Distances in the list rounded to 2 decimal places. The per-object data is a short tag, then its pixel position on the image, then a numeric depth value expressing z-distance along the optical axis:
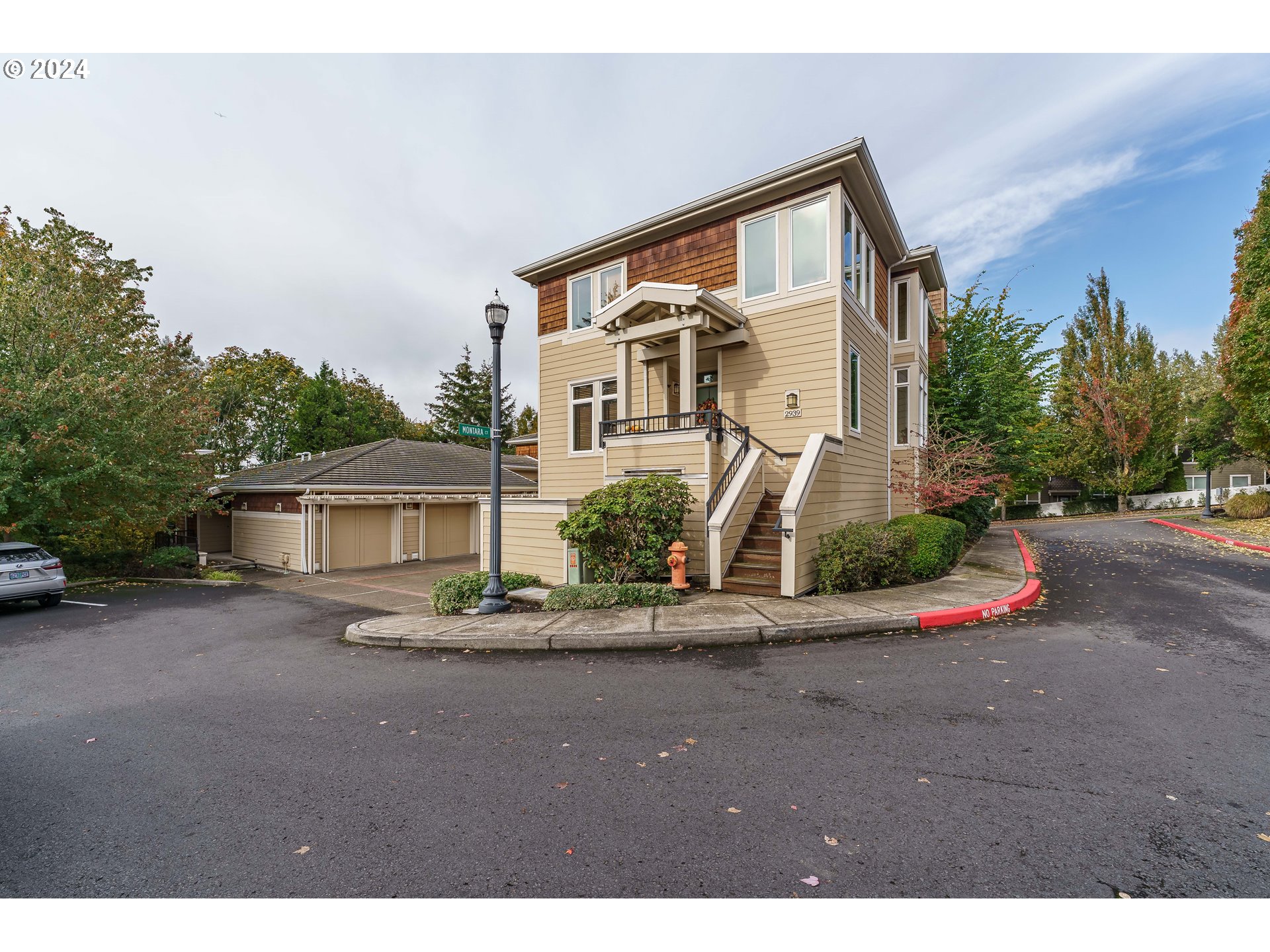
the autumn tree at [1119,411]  28.72
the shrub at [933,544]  8.89
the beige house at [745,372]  9.00
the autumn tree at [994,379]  14.59
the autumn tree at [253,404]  31.67
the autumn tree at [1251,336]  15.85
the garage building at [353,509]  17.00
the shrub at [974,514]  14.61
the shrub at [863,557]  8.07
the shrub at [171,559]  15.60
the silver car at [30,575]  9.94
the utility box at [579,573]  9.69
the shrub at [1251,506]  19.58
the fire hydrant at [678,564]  8.22
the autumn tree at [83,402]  12.73
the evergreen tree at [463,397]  39.28
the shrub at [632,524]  8.36
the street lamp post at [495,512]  8.09
